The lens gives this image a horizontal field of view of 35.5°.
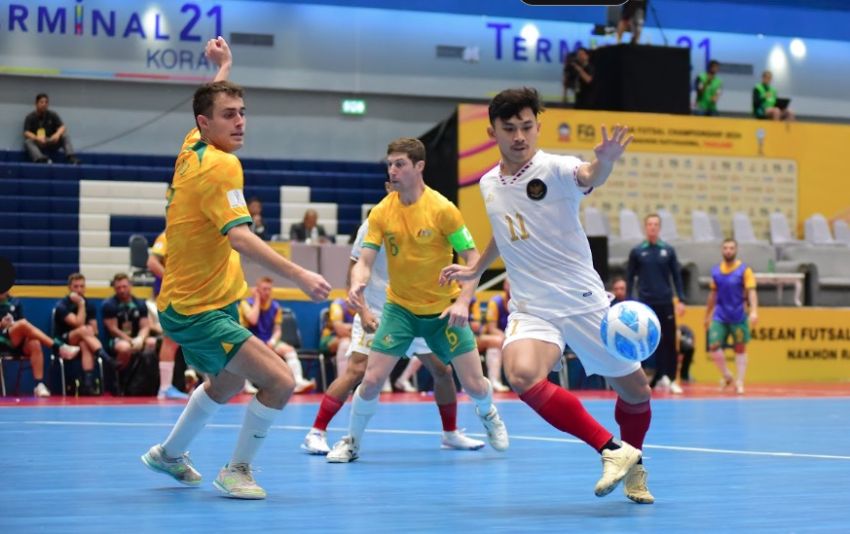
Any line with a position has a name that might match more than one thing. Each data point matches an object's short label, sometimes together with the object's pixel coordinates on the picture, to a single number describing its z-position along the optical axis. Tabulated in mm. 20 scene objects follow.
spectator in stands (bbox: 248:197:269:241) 21328
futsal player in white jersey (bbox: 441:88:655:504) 6598
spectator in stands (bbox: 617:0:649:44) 25922
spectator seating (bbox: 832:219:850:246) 26844
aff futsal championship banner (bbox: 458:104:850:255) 24547
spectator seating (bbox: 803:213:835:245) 26469
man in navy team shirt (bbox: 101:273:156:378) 16875
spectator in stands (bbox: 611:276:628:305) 18438
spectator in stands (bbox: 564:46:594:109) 26359
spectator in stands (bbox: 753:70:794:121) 27891
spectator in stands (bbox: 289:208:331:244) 22109
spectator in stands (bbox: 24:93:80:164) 23984
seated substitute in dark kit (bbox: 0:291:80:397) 16469
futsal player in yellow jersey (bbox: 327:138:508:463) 9227
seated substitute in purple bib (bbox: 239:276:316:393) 17156
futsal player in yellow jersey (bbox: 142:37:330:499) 6809
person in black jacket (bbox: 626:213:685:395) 18125
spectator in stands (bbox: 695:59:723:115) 27984
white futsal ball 6500
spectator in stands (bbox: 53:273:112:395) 16656
